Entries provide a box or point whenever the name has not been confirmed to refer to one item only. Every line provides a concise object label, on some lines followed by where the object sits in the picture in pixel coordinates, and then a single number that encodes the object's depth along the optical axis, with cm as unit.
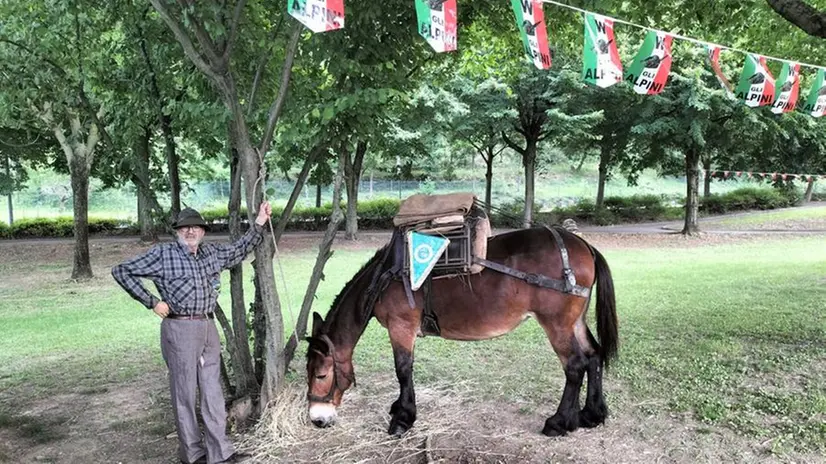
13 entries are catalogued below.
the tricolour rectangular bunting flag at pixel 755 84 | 528
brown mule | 402
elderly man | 350
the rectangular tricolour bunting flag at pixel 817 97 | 562
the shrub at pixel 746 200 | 2555
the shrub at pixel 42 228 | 2088
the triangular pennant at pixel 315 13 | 328
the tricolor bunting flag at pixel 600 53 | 464
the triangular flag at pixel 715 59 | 514
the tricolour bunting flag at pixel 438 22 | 379
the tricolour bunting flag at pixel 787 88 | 554
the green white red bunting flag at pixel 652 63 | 497
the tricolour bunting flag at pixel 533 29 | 425
